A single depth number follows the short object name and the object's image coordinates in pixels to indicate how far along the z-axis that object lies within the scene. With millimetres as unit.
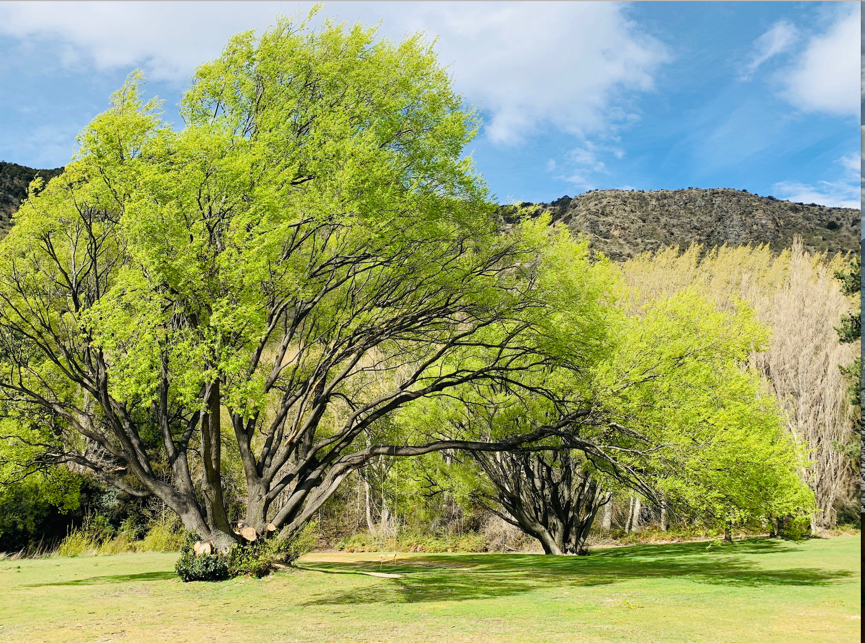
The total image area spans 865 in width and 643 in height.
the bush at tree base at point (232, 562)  12477
